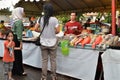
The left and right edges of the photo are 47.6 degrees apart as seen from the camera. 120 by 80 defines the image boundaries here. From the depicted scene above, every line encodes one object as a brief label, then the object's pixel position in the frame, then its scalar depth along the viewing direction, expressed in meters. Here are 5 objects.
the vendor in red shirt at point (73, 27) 4.07
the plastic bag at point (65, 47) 3.48
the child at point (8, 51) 3.29
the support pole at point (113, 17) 3.37
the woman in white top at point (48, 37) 3.15
